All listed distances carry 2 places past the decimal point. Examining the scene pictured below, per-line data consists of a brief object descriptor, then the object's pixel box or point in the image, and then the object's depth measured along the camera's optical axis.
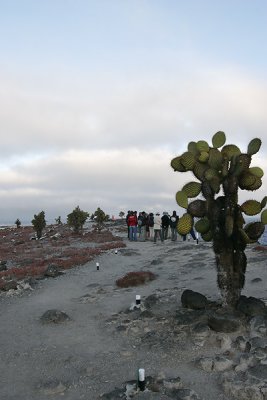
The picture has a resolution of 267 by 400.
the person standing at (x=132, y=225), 36.81
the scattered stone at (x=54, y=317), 14.67
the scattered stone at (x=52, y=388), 9.51
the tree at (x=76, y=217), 49.38
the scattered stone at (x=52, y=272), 23.16
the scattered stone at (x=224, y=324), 12.19
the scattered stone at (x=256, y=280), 18.57
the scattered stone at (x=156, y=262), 24.78
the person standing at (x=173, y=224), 34.12
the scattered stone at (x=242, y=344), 11.21
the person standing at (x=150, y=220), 37.70
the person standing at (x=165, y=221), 34.51
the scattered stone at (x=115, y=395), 9.02
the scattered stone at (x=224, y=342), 11.40
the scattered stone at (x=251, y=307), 12.97
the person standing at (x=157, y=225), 34.38
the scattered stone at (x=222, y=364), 10.33
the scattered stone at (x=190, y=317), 13.34
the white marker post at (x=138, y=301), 15.38
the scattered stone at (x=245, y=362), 10.16
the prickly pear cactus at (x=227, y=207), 13.73
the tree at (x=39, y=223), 48.25
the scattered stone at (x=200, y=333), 11.93
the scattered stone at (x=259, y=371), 9.70
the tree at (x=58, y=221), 86.10
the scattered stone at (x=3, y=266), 27.09
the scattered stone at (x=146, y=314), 14.41
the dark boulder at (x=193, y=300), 14.49
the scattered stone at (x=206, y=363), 10.38
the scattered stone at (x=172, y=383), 9.52
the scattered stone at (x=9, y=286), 20.07
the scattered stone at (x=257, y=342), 11.18
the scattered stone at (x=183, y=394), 8.91
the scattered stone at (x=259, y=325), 11.97
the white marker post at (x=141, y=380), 9.04
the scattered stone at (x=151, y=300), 15.74
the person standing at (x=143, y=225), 37.94
